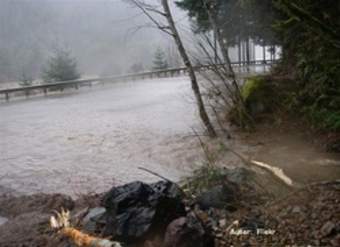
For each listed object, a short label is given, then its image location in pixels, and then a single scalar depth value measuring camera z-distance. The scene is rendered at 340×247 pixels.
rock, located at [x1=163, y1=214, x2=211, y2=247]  3.18
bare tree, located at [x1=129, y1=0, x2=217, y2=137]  9.11
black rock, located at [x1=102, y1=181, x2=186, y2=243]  3.47
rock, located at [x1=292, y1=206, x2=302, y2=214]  3.52
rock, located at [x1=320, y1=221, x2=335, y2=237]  3.08
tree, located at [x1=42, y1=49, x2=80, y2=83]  30.39
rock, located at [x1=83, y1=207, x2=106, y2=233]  3.90
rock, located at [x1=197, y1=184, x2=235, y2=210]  4.27
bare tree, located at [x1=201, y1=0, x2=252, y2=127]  9.59
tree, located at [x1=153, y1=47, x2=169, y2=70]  43.26
